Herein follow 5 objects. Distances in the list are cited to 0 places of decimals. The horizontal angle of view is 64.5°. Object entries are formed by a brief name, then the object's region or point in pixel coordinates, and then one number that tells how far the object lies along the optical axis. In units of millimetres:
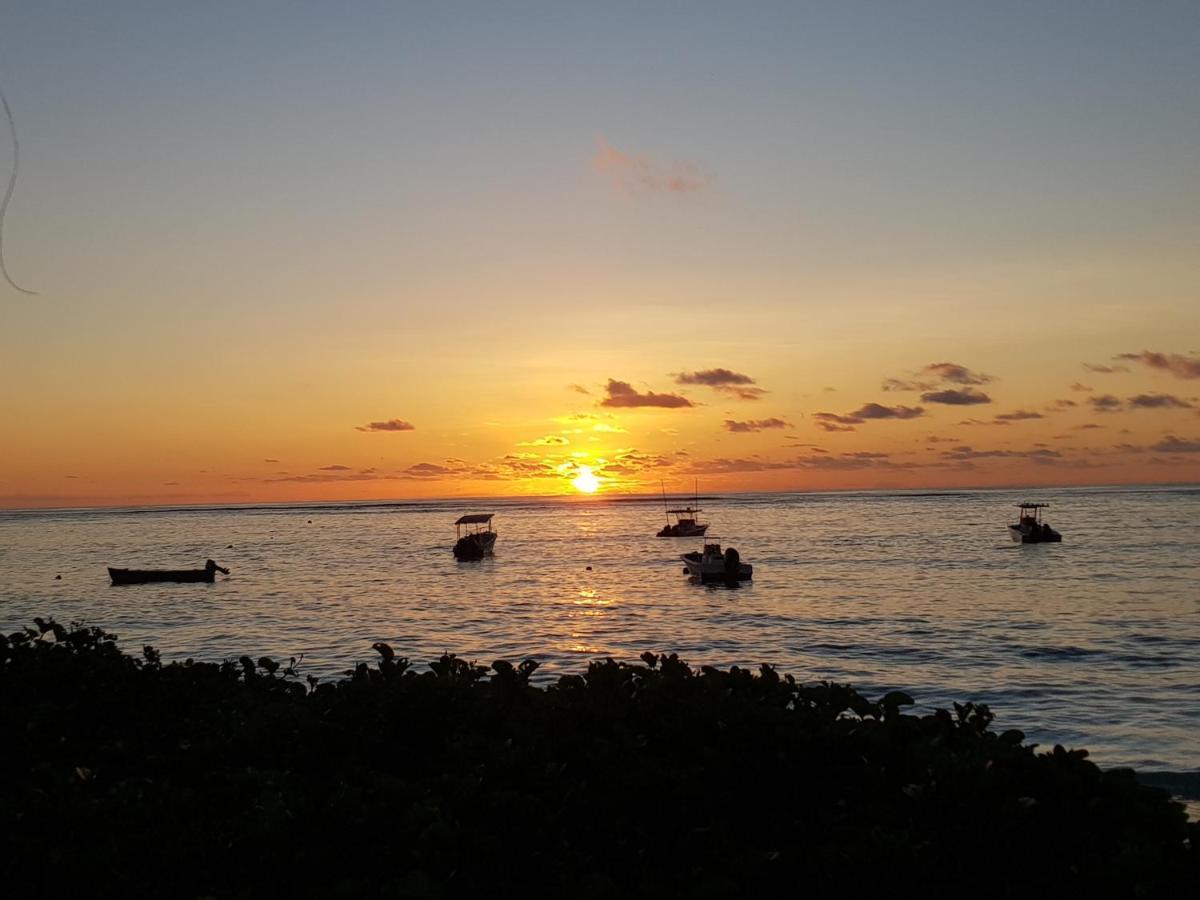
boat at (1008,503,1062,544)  89812
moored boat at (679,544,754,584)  60062
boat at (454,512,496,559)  88500
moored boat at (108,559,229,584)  69938
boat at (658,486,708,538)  120562
